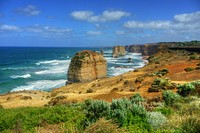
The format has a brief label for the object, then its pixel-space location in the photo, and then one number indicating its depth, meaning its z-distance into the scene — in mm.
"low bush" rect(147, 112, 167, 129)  5861
